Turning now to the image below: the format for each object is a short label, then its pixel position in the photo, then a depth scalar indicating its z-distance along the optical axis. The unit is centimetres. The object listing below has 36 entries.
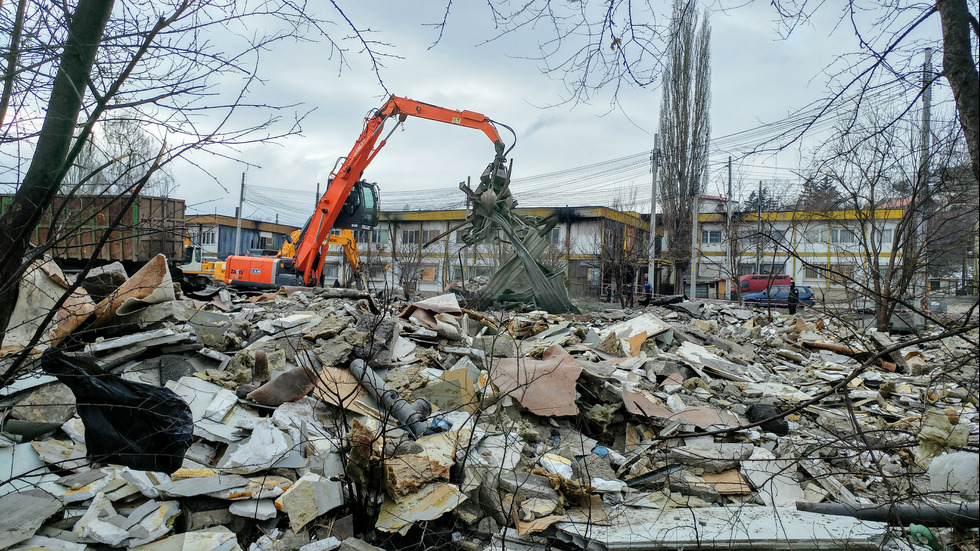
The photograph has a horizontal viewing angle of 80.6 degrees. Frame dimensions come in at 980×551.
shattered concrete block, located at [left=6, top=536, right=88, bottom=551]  291
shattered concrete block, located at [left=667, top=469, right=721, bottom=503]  396
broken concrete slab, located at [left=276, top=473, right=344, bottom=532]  331
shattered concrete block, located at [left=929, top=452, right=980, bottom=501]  186
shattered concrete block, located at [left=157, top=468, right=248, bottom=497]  341
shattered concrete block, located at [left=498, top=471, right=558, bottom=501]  369
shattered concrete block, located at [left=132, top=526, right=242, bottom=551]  308
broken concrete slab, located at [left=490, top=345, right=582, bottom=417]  498
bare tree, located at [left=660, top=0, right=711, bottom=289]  3032
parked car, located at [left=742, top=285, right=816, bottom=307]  2084
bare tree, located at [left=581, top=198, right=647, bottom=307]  1861
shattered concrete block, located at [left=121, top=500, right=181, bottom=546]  313
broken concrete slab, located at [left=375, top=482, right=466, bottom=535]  337
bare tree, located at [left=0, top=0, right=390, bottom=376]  204
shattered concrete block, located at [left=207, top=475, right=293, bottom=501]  343
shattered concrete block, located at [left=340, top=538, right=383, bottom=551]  305
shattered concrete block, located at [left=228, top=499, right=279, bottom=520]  338
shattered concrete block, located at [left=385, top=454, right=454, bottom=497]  347
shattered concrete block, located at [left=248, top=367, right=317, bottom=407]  480
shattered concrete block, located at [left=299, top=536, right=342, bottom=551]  314
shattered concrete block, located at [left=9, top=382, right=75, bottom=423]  407
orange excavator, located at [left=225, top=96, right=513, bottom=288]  1242
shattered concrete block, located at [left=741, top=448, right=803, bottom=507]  396
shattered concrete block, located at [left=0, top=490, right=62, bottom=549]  291
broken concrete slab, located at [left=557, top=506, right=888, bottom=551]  312
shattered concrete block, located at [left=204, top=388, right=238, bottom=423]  448
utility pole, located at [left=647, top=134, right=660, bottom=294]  2408
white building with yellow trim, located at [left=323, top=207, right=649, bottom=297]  2425
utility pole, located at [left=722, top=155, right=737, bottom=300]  1888
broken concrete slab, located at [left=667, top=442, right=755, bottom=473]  411
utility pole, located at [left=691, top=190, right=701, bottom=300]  2463
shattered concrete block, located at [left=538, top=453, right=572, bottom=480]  405
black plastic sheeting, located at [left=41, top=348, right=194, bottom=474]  350
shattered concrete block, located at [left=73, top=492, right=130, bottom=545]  305
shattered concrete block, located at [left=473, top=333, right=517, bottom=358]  607
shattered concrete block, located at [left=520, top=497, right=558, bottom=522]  352
